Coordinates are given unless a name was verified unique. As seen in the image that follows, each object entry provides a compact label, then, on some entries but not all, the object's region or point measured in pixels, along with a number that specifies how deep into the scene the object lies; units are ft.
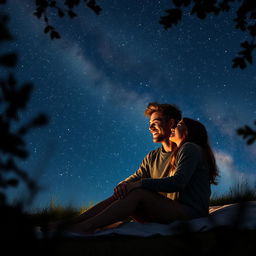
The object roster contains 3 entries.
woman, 11.40
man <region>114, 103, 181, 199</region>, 15.31
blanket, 10.79
